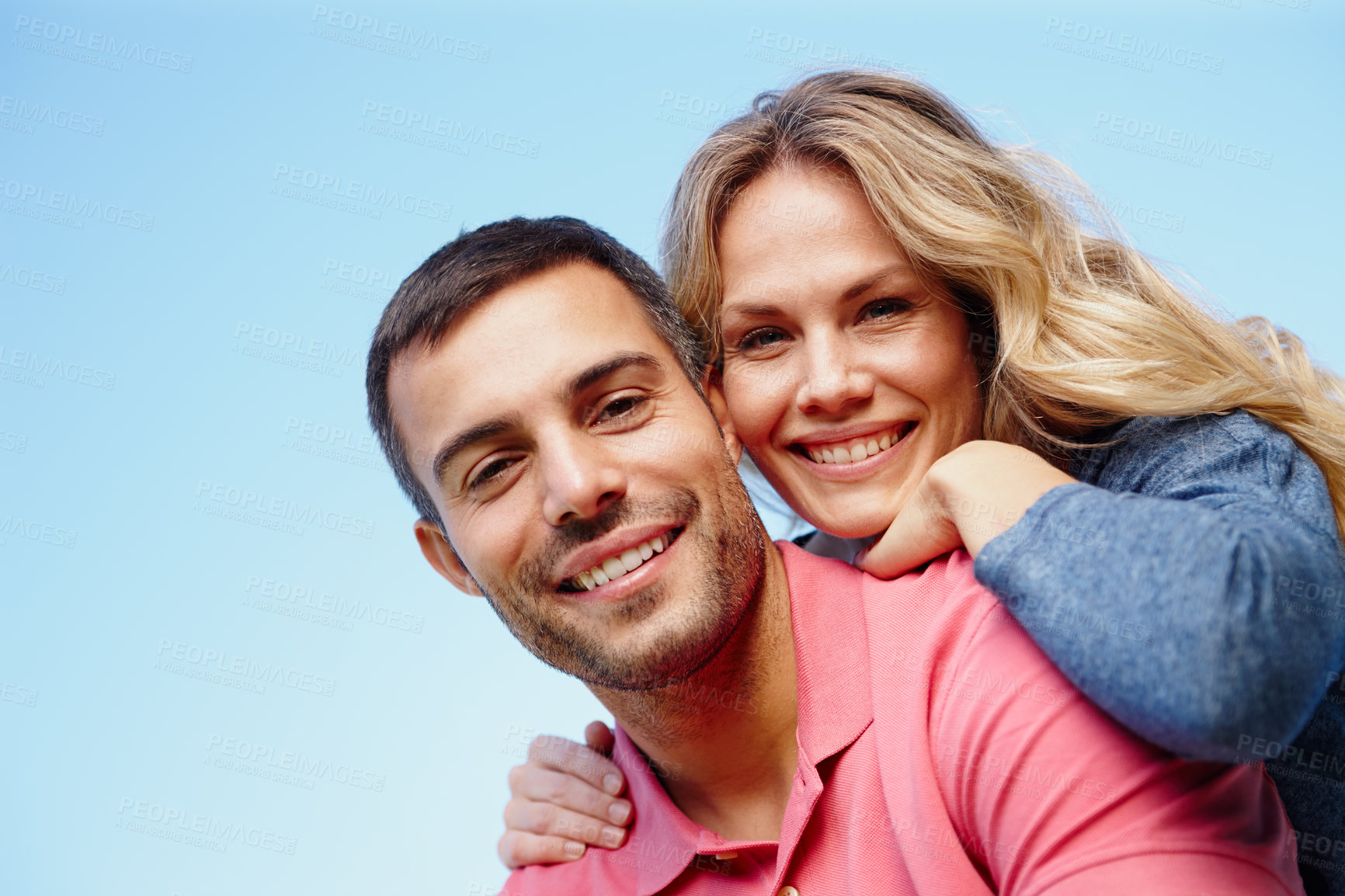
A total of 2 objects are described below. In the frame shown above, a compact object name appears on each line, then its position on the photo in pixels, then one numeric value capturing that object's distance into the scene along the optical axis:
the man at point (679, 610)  0.83
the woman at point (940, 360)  0.90
